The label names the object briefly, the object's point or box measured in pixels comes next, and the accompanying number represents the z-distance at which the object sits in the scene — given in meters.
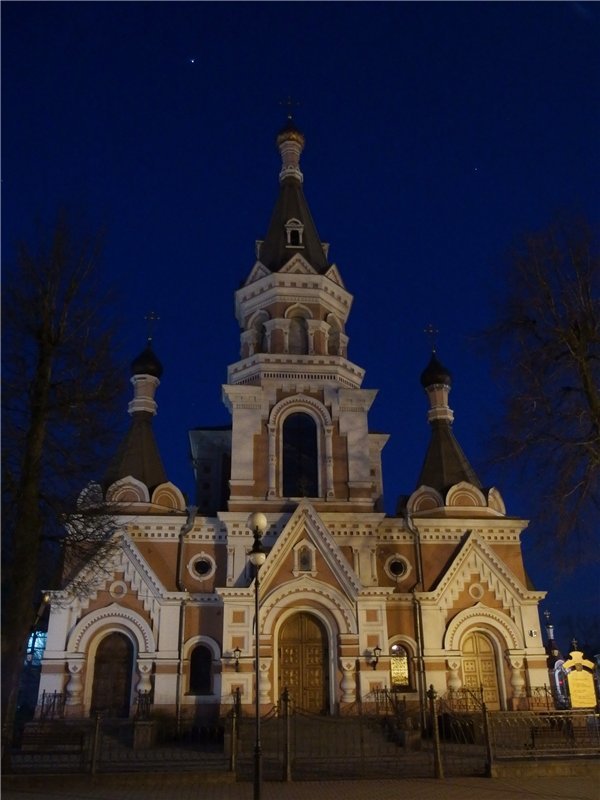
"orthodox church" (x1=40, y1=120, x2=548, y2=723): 20.33
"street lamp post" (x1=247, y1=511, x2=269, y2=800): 10.76
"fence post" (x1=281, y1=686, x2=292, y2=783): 12.85
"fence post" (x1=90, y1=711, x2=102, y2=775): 12.58
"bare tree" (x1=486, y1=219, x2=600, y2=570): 12.44
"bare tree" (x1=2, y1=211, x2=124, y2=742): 12.26
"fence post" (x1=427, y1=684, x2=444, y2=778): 13.10
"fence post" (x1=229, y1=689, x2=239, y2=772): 13.16
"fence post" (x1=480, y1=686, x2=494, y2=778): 13.23
